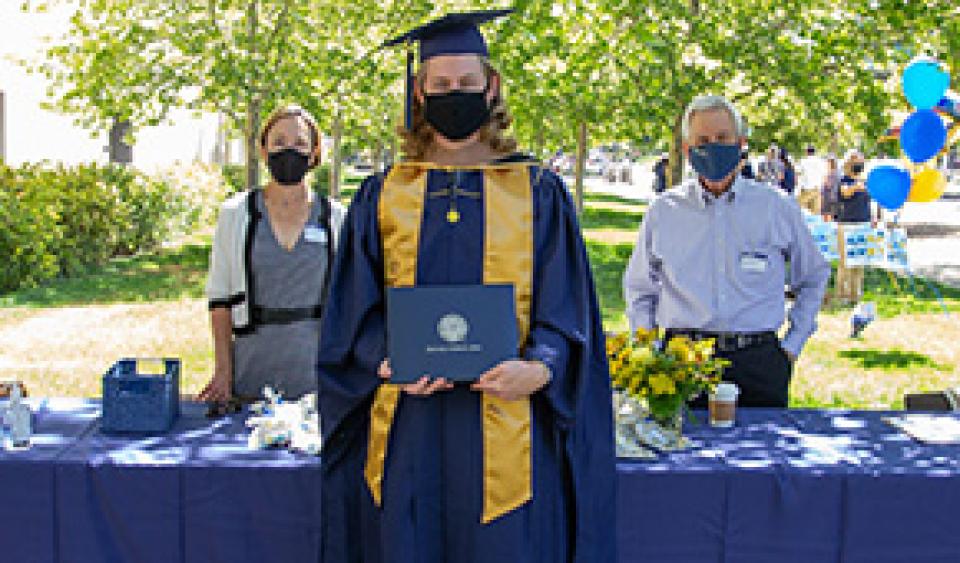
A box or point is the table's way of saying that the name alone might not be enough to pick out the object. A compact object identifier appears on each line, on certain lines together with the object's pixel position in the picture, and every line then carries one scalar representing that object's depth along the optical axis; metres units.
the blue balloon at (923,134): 6.80
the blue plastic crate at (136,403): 3.68
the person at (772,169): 22.23
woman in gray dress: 4.11
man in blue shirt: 4.14
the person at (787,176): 22.39
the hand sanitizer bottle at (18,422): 3.51
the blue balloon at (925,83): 6.62
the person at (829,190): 17.59
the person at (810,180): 23.14
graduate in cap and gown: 2.67
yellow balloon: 7.76
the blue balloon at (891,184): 7.75
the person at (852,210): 12.52
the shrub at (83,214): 12.34
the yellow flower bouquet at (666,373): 3.58
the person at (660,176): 27.00
